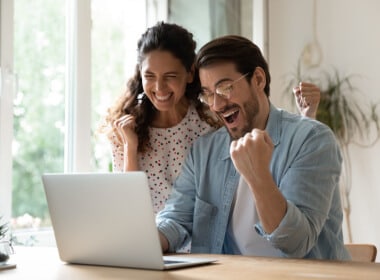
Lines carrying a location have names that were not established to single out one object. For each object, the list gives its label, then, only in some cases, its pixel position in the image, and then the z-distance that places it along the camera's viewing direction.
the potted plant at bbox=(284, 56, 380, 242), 4.25
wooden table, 1.85
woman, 2.73
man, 2.12
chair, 2.49
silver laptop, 1.96
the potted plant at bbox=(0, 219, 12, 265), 2.09
